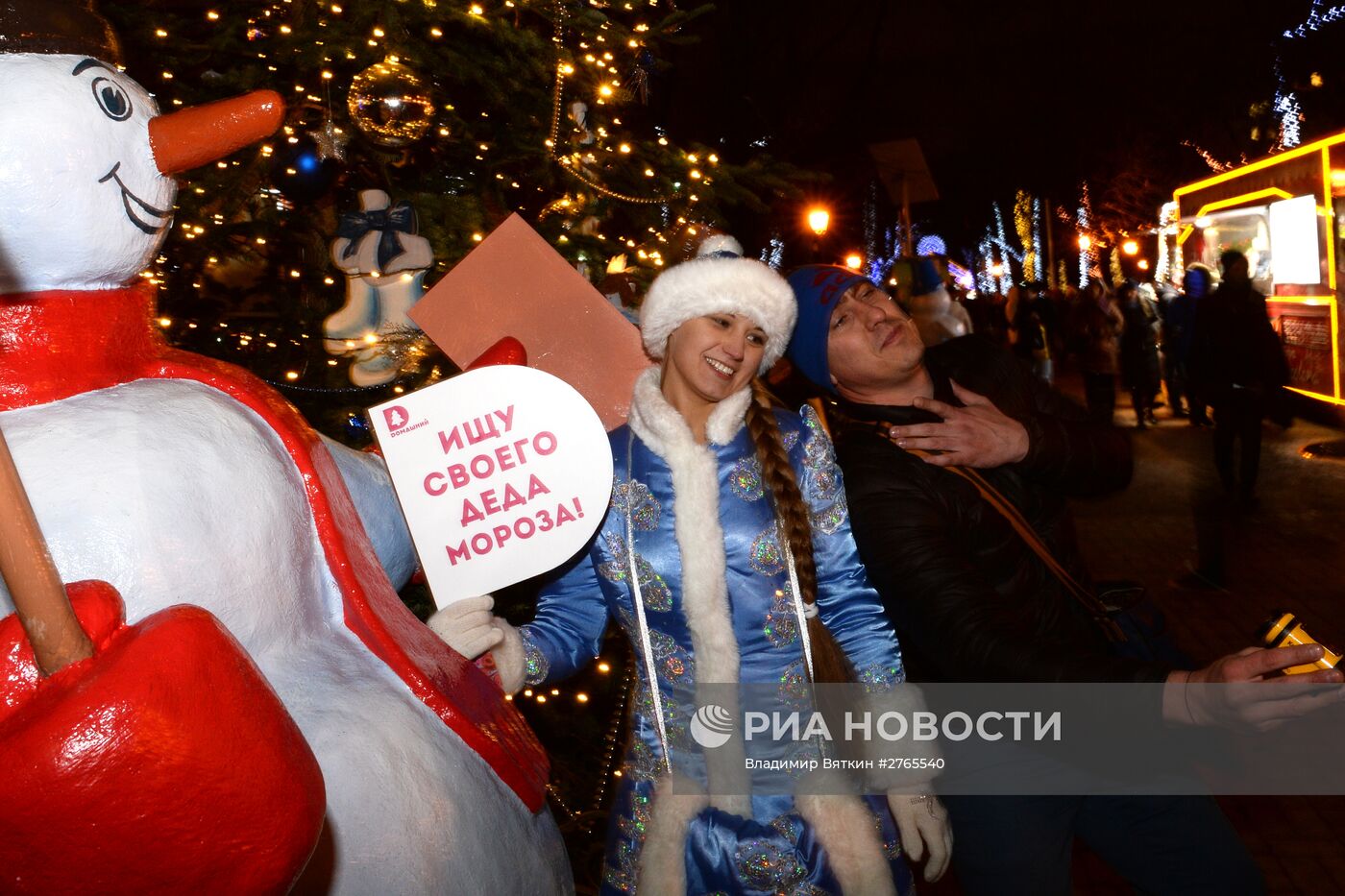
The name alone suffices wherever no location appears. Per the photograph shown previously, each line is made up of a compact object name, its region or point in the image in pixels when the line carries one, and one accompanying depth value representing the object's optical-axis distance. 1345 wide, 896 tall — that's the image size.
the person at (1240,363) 7.22
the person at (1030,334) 12.36
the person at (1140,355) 11.66
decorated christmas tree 2.69
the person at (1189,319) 9.33
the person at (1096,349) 10.42
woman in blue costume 2.03
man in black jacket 2.07
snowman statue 1.17
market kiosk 10.23
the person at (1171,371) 12.00
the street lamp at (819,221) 15.52
